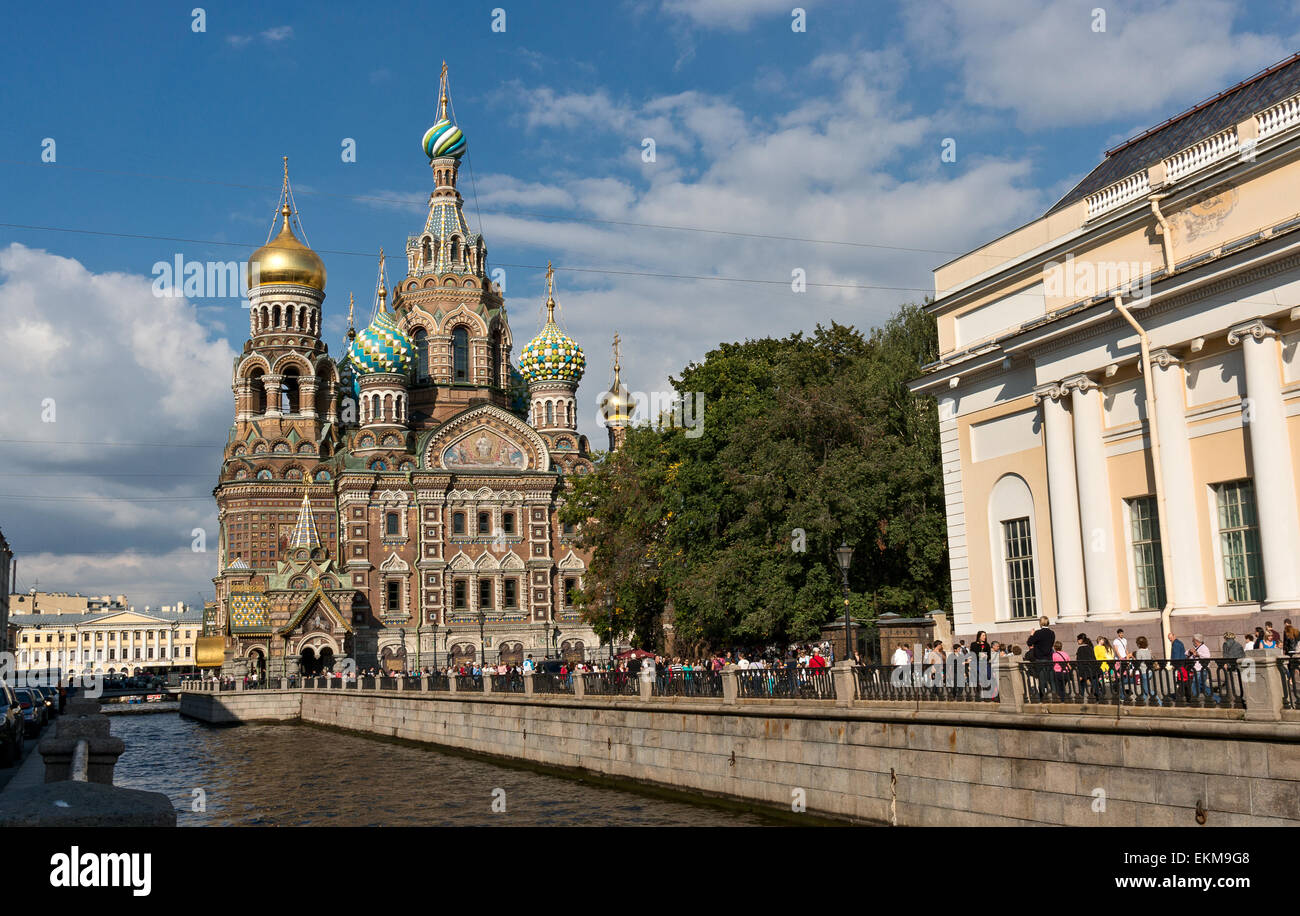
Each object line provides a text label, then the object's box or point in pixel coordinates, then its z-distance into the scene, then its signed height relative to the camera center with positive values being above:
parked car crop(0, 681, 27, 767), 22.39 -1.75
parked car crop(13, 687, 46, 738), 34.66 -2.15
